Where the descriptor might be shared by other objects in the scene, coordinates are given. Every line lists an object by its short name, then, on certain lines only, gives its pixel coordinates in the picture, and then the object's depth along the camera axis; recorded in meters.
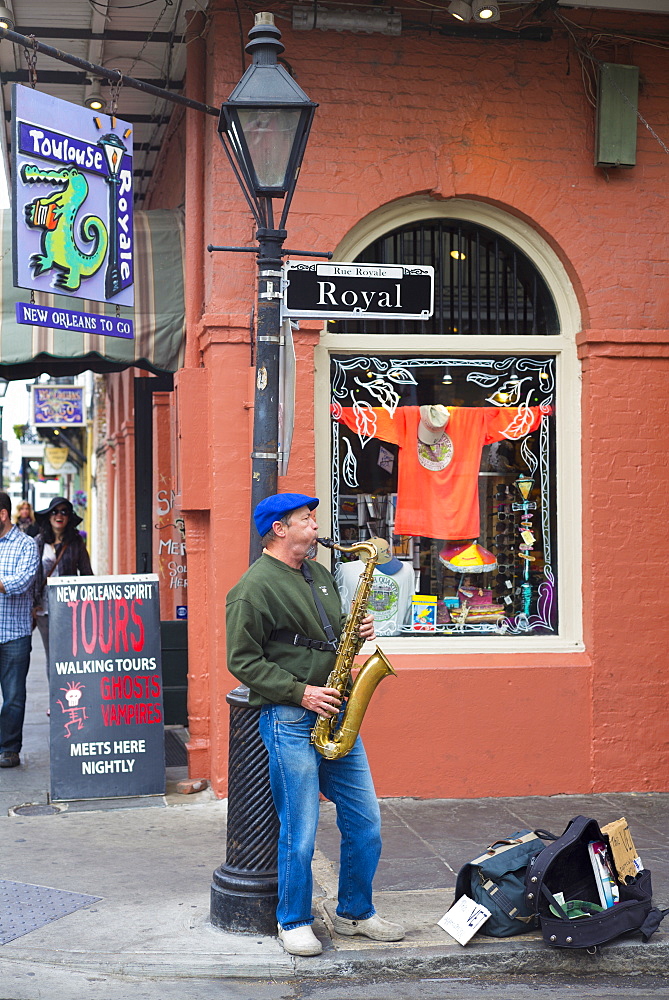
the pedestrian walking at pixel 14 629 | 8.48
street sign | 6.04
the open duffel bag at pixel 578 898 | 4.90
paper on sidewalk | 5.02
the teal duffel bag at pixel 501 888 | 5.09
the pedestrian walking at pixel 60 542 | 10.46
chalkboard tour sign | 7.65
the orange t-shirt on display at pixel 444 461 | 8.10
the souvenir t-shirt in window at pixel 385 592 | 8.09
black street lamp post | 5.12
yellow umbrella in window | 8.22
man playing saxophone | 4.72
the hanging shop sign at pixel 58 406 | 24.73
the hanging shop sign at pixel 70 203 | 7.15
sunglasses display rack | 8.26
